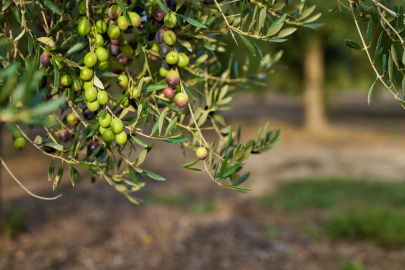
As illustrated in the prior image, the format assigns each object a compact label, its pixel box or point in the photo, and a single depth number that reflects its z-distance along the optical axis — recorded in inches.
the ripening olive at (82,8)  38.3
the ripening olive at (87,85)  35.9
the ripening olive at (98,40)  36.8
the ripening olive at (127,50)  43.0
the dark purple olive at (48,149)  41.0
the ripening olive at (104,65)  39.0
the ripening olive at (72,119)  43.4
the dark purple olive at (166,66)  38.5
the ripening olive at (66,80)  37.4
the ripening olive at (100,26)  38.4
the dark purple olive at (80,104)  41.5
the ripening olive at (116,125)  34.8
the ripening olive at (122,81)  39.7
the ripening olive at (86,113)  39.9
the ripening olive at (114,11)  35.9
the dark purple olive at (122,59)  41.7
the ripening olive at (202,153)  37.1
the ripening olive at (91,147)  40.8
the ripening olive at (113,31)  37.8
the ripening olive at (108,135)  35.5
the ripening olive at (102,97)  34.7
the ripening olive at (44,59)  37.0
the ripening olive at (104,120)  35.2
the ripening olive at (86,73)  35.1
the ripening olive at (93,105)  35.5
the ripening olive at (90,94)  35.0
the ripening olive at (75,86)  37.1
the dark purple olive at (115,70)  43.0
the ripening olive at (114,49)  40.8
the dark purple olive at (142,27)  43.2
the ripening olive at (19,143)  38.3
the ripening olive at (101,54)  36.5
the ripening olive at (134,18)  36.7
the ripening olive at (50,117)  37.7
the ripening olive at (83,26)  36.4
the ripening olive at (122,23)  36.9
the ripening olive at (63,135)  43.9
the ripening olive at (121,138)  35.5
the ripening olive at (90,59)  34.5
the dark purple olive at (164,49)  37.8
